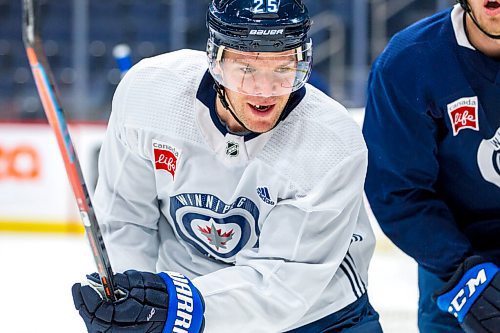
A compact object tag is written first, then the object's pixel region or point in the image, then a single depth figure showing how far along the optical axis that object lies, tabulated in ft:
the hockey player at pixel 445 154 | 23.36
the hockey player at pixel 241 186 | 22.32
